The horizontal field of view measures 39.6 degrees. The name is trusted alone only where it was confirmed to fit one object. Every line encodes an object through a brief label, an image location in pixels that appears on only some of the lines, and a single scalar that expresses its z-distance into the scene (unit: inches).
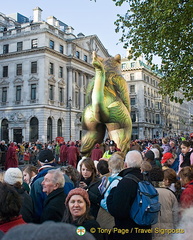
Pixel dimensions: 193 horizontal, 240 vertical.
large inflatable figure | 385.4
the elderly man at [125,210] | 106.3
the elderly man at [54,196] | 121.3
